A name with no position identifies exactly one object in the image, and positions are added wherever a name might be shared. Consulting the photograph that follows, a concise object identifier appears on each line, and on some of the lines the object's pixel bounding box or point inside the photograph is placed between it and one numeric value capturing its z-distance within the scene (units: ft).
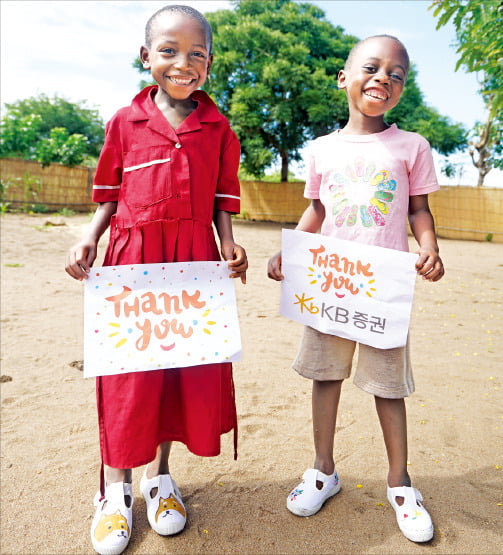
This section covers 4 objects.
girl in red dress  5.06
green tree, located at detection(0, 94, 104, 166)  45.62
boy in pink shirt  5.24
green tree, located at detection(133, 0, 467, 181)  43.14
